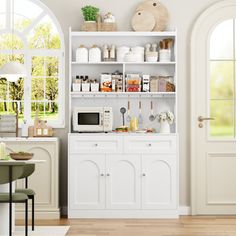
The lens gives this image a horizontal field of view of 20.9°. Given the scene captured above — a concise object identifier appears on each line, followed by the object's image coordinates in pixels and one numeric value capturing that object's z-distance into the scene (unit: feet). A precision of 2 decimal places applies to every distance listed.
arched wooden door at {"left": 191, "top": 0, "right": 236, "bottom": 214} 23.24
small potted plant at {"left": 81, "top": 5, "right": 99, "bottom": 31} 22.74
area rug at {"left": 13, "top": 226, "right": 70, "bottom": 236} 19.16
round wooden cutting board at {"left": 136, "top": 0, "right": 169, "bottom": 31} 23.26
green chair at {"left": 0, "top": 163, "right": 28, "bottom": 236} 17.13
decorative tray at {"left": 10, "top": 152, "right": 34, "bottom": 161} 18.67
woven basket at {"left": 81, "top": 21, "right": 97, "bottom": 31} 22.86
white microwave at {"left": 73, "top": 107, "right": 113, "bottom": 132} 22.70
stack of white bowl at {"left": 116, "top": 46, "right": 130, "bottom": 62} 23.11
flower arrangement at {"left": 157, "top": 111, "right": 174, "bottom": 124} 22.63
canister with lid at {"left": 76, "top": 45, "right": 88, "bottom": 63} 22.95
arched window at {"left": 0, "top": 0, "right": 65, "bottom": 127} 23.70
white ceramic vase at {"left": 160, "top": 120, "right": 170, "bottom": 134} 22.68
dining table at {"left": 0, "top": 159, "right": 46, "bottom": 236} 18.67
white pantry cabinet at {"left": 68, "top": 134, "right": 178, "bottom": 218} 22.18
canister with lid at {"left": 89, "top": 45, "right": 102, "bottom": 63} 22.97
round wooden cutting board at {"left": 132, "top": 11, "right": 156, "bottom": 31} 23.09
